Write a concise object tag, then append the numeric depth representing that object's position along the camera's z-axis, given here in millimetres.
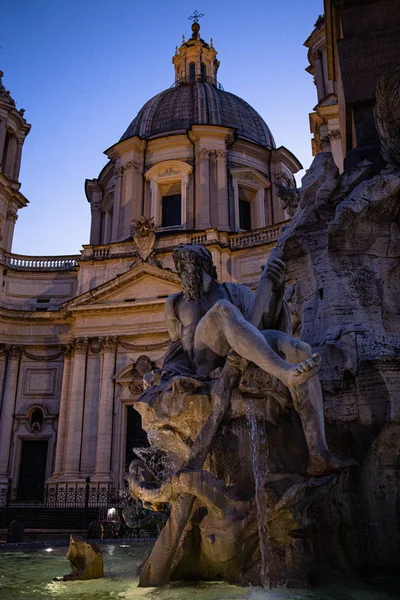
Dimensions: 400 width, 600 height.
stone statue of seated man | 3857
